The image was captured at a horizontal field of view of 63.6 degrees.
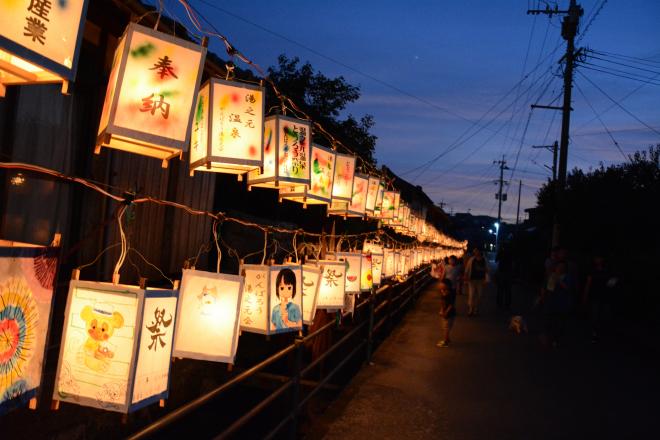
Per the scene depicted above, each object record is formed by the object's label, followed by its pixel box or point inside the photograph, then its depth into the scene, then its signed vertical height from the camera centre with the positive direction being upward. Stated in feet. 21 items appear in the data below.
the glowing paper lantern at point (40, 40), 8.96 +3.12
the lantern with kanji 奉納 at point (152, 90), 12.09 +3.22
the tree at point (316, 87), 78.84 +23.38
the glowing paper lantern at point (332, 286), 27.94 -2.04
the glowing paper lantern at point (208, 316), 15.75 -2.47
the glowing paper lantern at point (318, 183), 23.90 +2.97
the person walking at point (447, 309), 45.01 -4.20
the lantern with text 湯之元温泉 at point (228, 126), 15.97 +3.36
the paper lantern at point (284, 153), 19.62 +3.40
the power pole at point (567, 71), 77.20 +29.31
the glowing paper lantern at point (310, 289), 24.00 -2.01
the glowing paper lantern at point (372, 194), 34.83 +3.74
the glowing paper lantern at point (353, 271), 30.72 -1.27
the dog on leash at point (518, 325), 53.21 -5.92
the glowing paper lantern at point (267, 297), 20.03 -2.19
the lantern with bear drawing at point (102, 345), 11.75 -2.71
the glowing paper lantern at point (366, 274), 33.17 -1.50
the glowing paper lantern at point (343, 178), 28.17 +3.72
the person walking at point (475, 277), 62.23 -1.79
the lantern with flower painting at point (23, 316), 9.30 -1.84
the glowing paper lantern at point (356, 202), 31.55 +2.87
